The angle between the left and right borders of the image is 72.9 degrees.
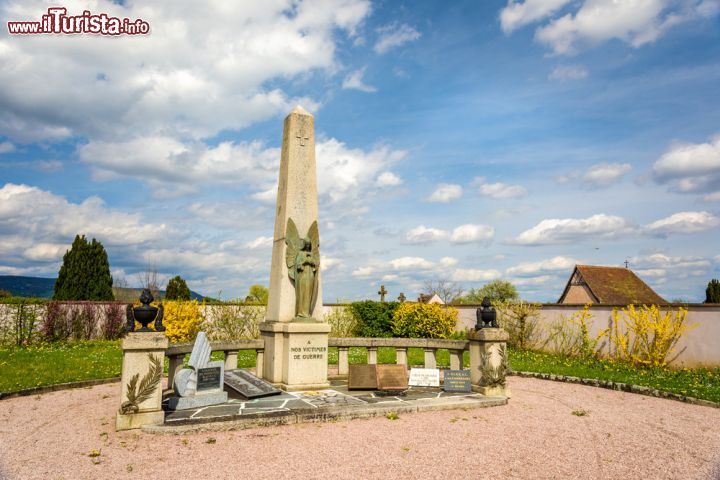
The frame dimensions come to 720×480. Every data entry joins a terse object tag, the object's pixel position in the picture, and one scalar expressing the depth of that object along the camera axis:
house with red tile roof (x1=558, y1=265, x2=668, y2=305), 26.39
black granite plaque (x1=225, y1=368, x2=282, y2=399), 8.20
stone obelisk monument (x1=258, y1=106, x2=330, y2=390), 9.12
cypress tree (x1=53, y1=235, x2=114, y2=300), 25.39
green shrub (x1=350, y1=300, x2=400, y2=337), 21.72
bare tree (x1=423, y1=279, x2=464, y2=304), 48.34
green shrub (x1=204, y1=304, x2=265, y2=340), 20.92
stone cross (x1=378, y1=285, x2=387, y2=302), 23.38
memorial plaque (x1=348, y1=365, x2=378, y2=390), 9.01
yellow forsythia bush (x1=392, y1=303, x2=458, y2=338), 20.50
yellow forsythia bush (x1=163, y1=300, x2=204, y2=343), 18.22
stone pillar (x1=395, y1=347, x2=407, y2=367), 10.96
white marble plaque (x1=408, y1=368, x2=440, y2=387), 9.59
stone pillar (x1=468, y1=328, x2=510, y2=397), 8.91
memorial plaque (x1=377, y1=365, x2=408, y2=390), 8.78
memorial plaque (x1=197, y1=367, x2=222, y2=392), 7.73
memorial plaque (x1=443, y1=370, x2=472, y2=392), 9.09
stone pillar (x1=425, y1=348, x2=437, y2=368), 10.76
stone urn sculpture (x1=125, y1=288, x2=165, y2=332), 6.83
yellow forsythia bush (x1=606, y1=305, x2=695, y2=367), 14.11
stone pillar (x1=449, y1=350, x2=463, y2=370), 10.39
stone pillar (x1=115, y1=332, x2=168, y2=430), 6.59
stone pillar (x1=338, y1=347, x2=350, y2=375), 11.12
